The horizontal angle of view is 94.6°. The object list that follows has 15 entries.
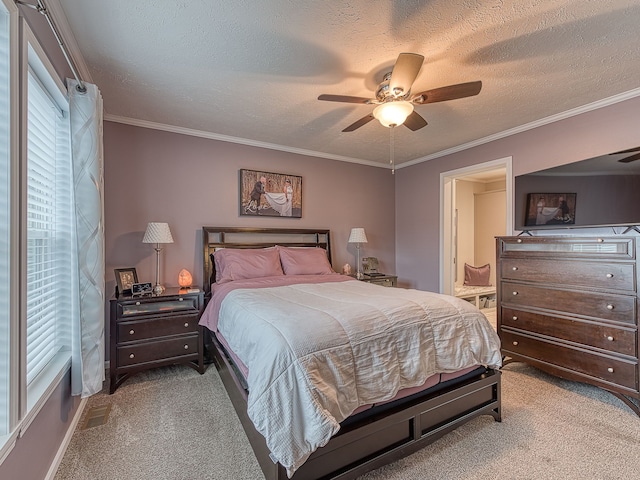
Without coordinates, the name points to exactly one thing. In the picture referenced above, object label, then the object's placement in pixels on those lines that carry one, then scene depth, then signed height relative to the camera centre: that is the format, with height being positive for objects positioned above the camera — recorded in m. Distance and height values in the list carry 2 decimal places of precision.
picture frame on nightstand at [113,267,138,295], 2.88 -0.39
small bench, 4.78 -0.92
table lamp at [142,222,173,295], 2.99 +0.05
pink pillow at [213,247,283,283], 3.22 -0.28
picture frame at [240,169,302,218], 3.79 +0.61
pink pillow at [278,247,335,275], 3.55 -0.27
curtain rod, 1.39 +1.11
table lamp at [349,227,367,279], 4.30 +0.03
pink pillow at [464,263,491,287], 5.42 -0.68
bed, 1.39 -0.77
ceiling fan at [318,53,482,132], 1.83 +1.02
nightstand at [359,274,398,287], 4.16 -0.58
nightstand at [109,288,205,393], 2.64 -0.88
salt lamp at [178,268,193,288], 3.23 -0.43
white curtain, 1.95 -0.02
